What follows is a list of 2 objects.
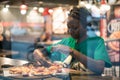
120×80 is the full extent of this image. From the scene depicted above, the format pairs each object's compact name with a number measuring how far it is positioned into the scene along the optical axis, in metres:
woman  1.23
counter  1.04
